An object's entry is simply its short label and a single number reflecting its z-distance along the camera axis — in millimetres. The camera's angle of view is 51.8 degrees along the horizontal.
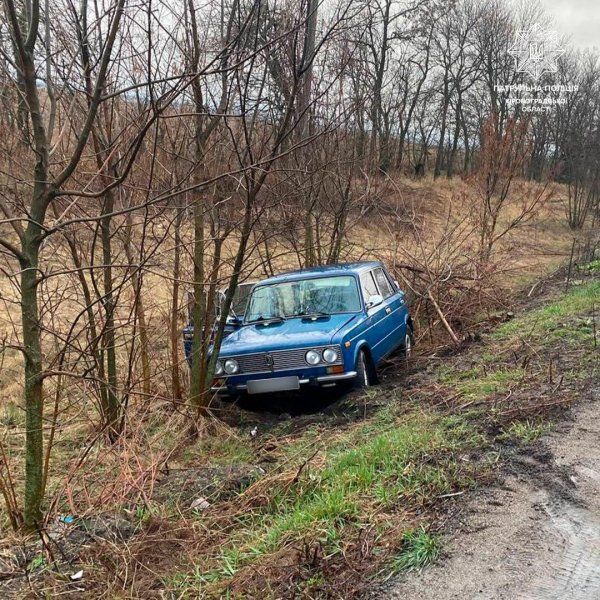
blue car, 6703
